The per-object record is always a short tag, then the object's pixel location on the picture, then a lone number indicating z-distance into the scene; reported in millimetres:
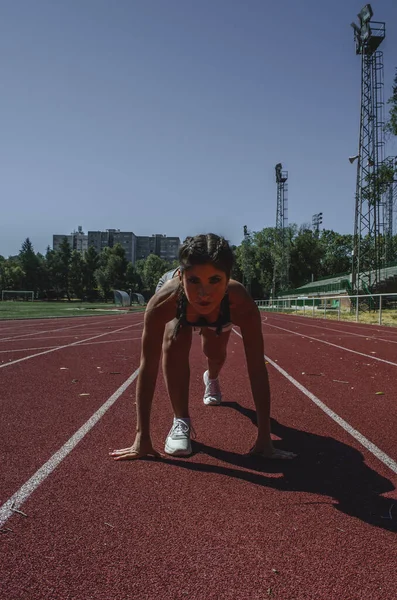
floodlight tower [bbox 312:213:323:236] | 93312
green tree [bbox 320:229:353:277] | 84625
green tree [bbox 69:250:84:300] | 85000
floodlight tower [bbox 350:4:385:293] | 25203
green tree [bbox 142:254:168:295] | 102938
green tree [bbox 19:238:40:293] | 83125
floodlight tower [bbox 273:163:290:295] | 57938
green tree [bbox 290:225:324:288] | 80850
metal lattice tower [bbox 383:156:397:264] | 37681
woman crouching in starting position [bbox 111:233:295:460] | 2609
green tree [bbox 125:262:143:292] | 88250
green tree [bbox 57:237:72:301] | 85125
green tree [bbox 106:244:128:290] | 85312
